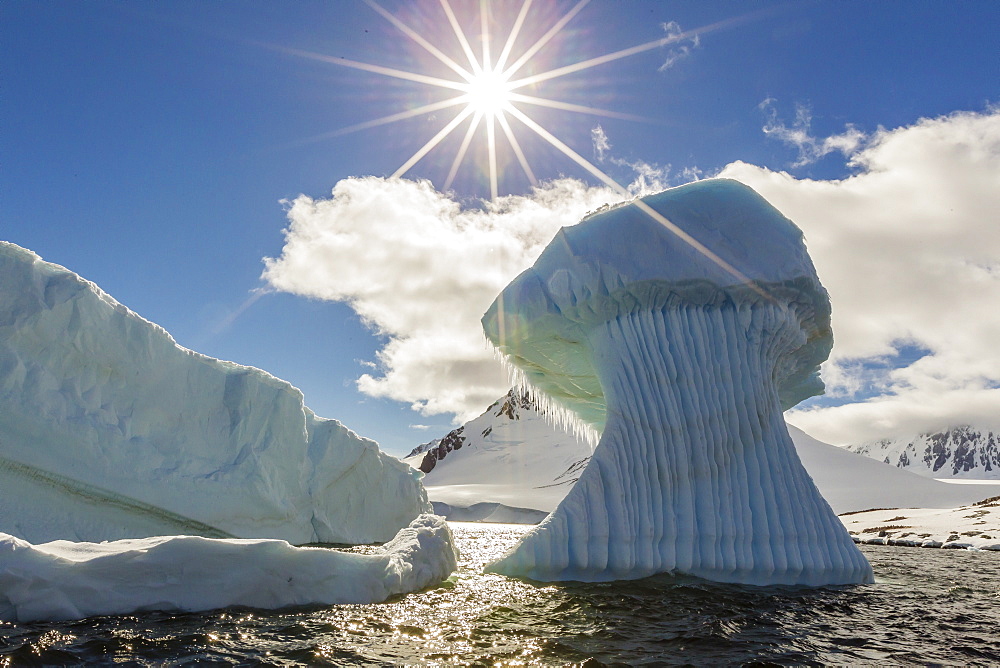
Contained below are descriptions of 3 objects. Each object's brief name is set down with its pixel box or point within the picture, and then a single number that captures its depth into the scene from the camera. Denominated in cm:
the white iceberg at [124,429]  1402
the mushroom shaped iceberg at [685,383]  1056
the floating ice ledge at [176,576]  657
